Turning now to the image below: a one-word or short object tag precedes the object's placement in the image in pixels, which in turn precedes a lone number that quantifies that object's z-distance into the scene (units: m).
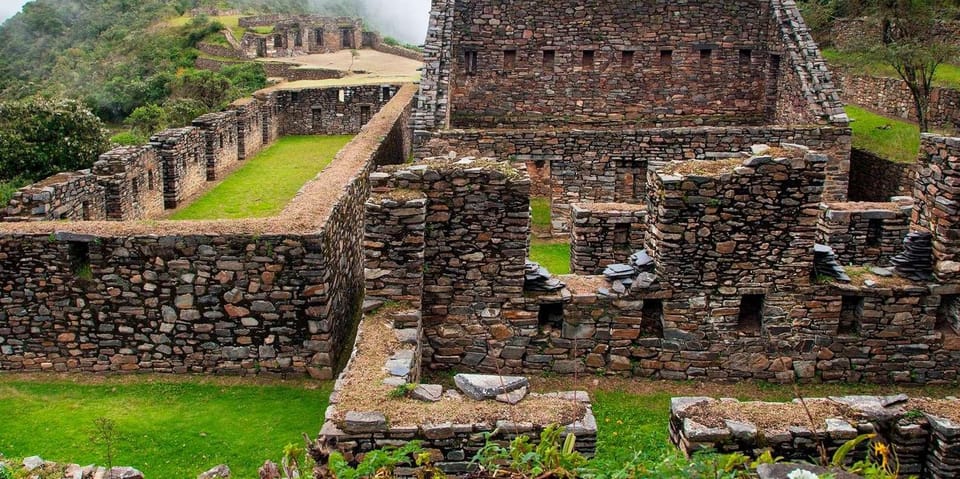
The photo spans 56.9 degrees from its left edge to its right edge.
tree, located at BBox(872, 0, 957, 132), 21.72
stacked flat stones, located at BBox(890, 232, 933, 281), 9.82
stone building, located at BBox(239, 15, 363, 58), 55.38
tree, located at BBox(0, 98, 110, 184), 18.02
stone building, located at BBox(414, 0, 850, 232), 22.02
